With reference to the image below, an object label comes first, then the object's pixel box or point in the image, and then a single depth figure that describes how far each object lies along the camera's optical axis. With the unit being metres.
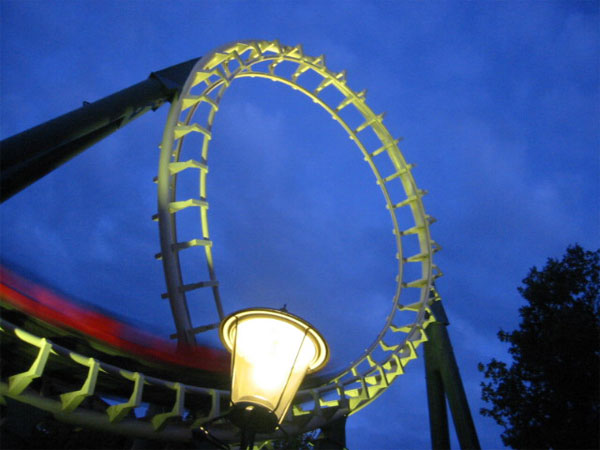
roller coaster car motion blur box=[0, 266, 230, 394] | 5.30
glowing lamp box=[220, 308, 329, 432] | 2.76
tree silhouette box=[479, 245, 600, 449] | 11.27
